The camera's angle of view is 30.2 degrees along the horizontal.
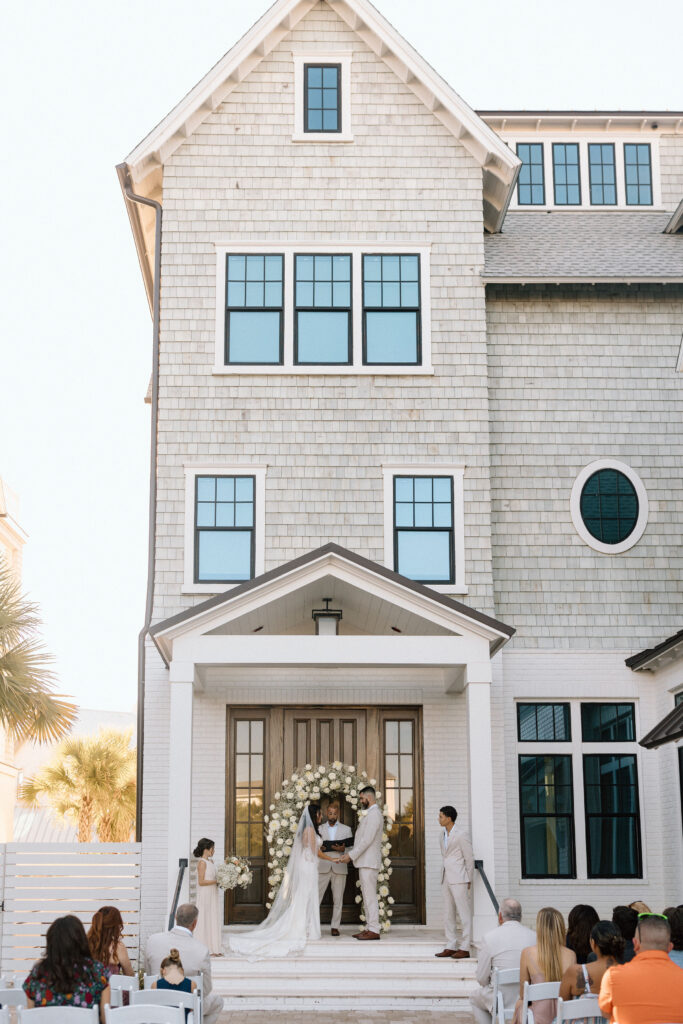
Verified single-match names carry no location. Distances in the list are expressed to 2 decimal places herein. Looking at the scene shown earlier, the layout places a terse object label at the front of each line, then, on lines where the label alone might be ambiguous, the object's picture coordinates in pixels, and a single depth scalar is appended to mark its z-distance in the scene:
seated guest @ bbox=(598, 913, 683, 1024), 6.30
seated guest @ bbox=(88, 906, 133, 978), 9.16
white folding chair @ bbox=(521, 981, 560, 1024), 7.97
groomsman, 13.48
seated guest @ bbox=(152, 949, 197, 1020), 8.46
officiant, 14.78
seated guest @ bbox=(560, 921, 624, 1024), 7.89
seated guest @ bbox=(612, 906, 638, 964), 8.91
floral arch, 14.75
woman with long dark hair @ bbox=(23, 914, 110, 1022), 7.18
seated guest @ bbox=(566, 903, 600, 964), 8.58
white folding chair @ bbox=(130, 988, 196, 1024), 7.85
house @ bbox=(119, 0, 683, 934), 16.02
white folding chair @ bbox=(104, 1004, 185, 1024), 7.16
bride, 13.45
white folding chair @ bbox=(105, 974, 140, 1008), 8.30
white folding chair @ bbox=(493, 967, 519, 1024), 8.95
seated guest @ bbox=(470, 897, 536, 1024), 9.38
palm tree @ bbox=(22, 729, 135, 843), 28.89
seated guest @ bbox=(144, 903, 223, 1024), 9.33
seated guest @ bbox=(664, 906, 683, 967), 8.62
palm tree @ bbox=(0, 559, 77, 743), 17.16
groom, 14.23
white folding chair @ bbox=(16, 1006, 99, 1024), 7.02
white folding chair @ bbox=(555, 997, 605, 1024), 7.59
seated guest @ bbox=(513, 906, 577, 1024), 8.14
